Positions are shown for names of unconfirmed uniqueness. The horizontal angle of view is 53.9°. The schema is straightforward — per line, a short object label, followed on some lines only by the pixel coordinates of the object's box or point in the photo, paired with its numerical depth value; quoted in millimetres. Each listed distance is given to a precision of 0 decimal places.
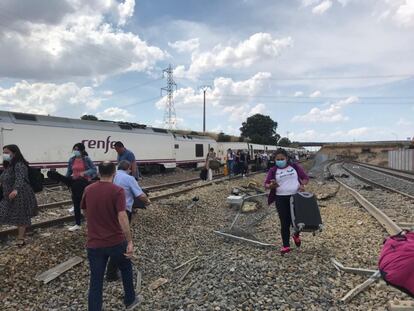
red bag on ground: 3289
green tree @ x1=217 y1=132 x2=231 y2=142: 65000
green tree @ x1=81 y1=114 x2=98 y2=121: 71975
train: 17703
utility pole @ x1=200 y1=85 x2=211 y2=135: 67138
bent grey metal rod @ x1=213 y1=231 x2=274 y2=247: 7287
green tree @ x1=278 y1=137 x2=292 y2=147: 132925
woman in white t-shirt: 6668
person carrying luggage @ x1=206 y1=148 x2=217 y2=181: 21005
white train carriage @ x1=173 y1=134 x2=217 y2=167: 32969
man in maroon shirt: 4301
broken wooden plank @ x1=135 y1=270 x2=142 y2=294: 5500
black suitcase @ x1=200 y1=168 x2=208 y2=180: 22252
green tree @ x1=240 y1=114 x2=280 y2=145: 124000
